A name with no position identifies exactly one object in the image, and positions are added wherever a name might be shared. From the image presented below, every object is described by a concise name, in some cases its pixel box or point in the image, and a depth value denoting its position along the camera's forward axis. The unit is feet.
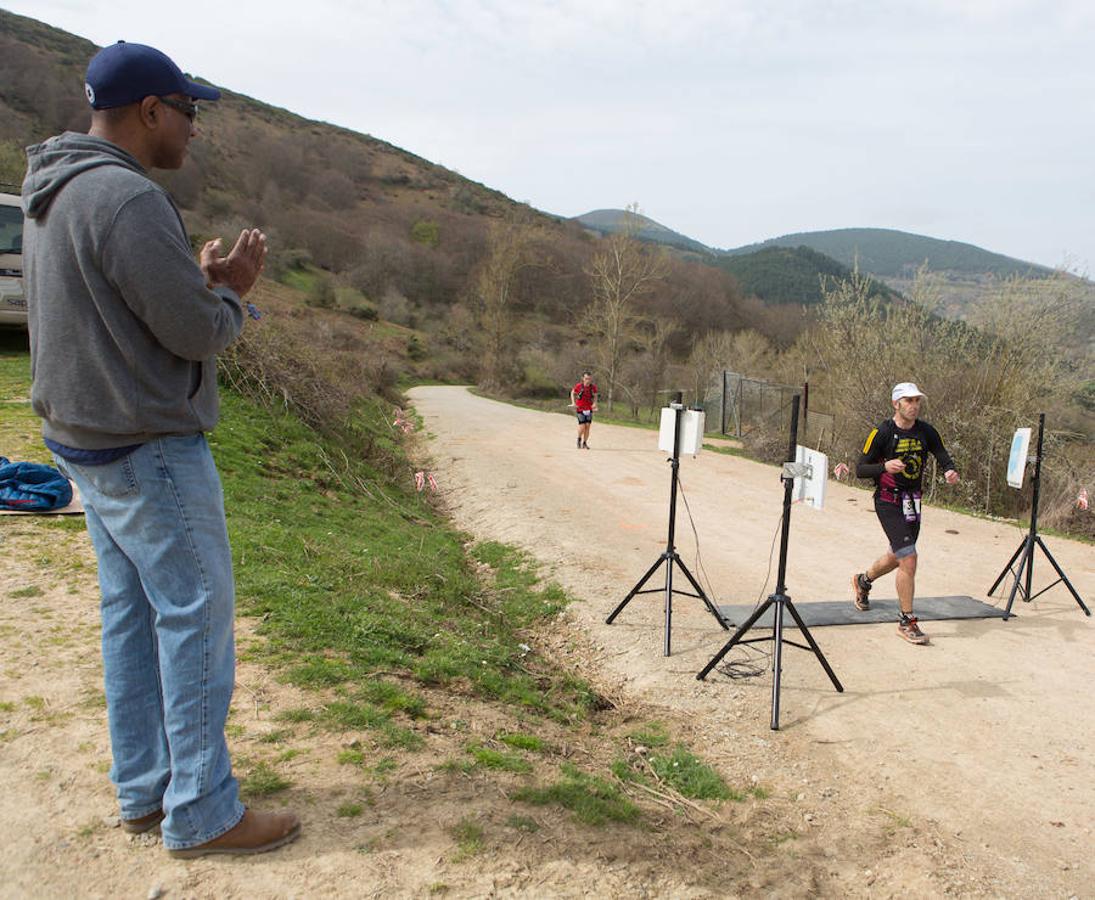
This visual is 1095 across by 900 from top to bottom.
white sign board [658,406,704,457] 21.59
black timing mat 24.22
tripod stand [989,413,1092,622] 24.77
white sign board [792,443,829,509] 17.88
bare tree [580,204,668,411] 137.18
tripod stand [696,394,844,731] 17.60
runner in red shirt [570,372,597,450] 63.36
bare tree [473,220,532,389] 166.61
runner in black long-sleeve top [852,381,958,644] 22.34
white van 41.91
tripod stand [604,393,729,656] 21.98
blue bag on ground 21.71
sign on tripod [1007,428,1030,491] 24.66
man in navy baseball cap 7.57
